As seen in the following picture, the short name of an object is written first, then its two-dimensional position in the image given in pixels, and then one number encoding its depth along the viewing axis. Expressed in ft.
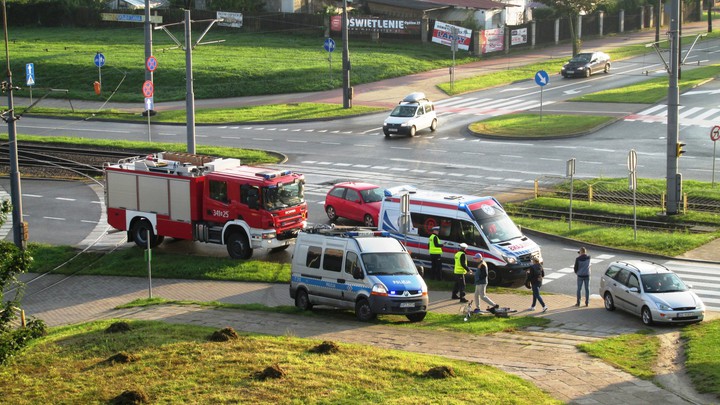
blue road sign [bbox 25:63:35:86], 188.24
